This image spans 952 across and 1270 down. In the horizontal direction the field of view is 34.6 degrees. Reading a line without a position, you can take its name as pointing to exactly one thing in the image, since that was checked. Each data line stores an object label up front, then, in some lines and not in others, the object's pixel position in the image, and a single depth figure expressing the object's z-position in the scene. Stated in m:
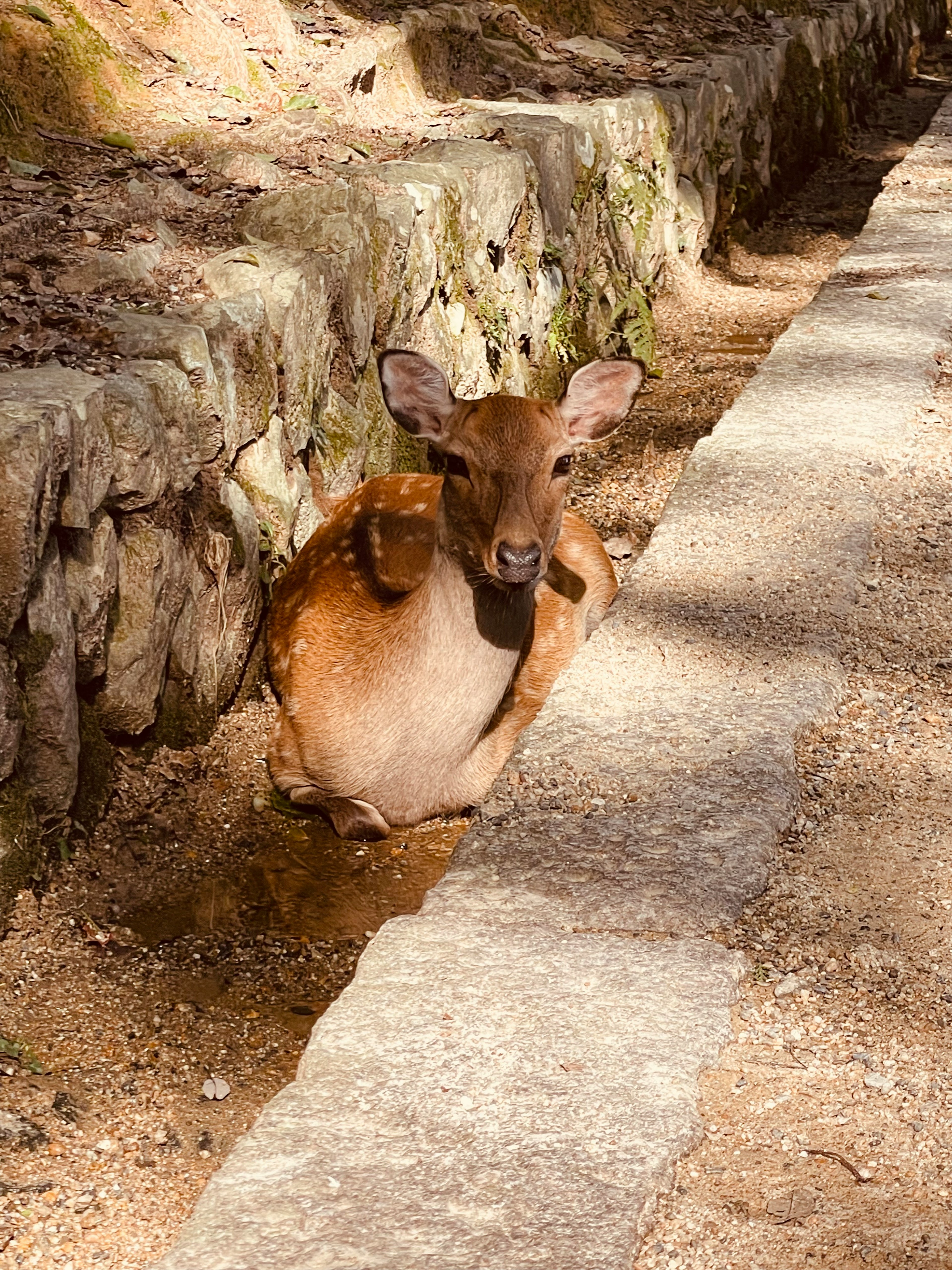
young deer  3.67
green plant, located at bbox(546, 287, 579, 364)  6.67
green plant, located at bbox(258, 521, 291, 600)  4.43
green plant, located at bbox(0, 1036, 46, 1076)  2.94
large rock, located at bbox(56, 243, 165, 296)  4.28
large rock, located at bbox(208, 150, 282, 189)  5.30
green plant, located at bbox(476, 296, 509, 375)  5.95
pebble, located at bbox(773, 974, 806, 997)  2.64
